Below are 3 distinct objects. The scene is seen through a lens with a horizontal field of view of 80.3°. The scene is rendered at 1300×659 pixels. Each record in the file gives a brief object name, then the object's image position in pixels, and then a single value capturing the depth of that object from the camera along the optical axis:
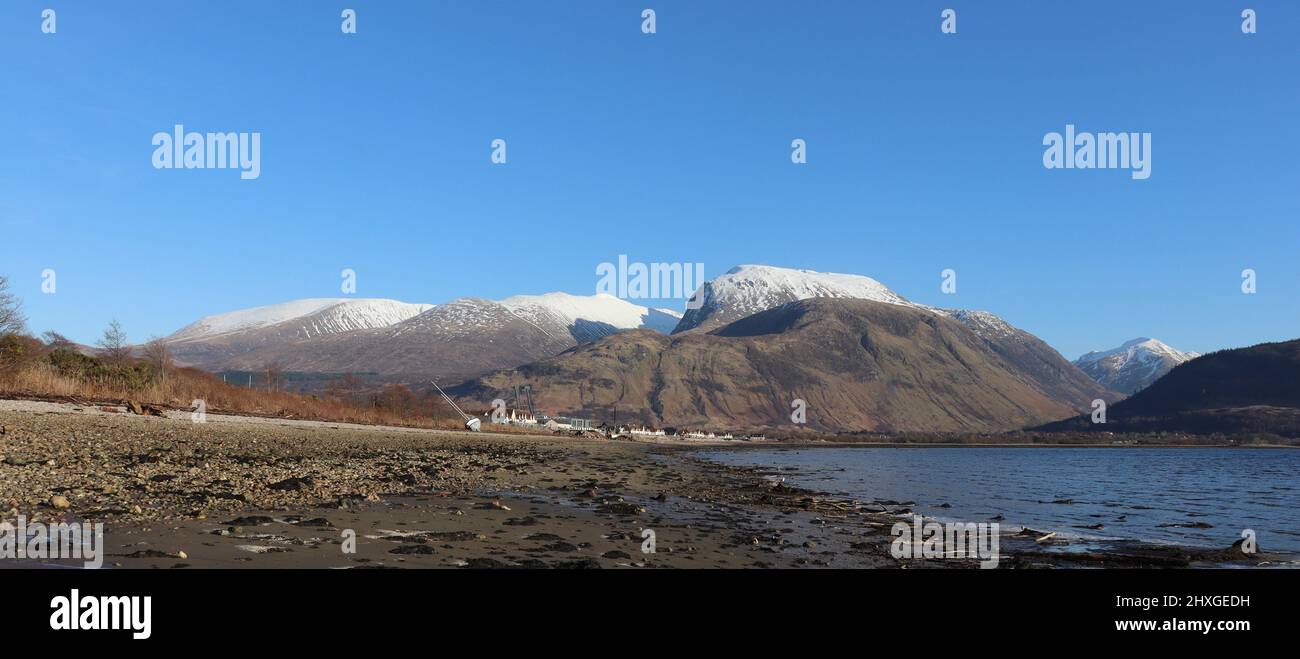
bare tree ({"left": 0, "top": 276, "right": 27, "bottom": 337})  57.91
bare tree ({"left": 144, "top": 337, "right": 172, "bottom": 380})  81.22
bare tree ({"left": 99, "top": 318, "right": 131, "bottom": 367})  93.12
